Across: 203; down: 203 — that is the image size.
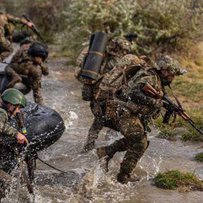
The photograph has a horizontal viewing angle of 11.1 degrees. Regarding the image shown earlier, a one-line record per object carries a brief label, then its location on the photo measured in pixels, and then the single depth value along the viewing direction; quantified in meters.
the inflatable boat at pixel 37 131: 12.07
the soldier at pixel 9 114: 10.78
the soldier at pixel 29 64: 18.27
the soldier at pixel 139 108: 12.21
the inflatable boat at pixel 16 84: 19.01
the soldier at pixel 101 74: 15.39
